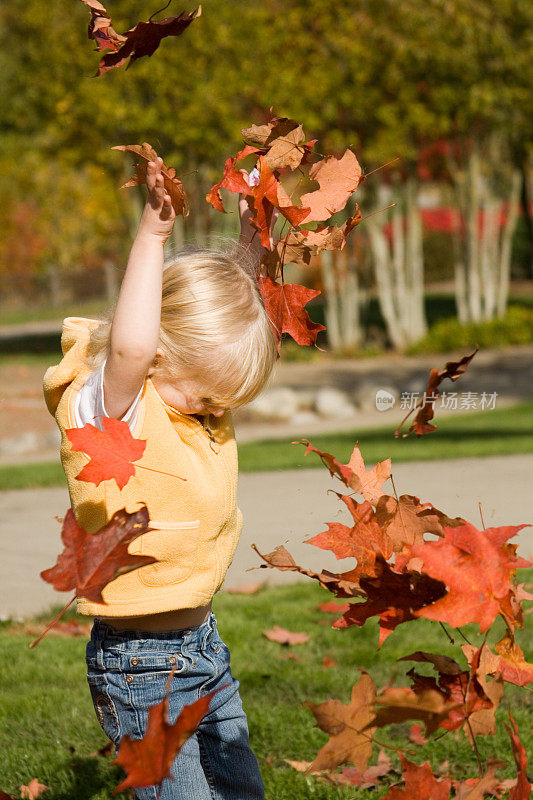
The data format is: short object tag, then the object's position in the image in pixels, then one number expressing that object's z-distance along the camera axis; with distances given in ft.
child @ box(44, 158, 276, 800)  9.56
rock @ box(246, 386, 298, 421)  41.50
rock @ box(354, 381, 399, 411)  43.17
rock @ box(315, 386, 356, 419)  41.65
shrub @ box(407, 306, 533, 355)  62.14
